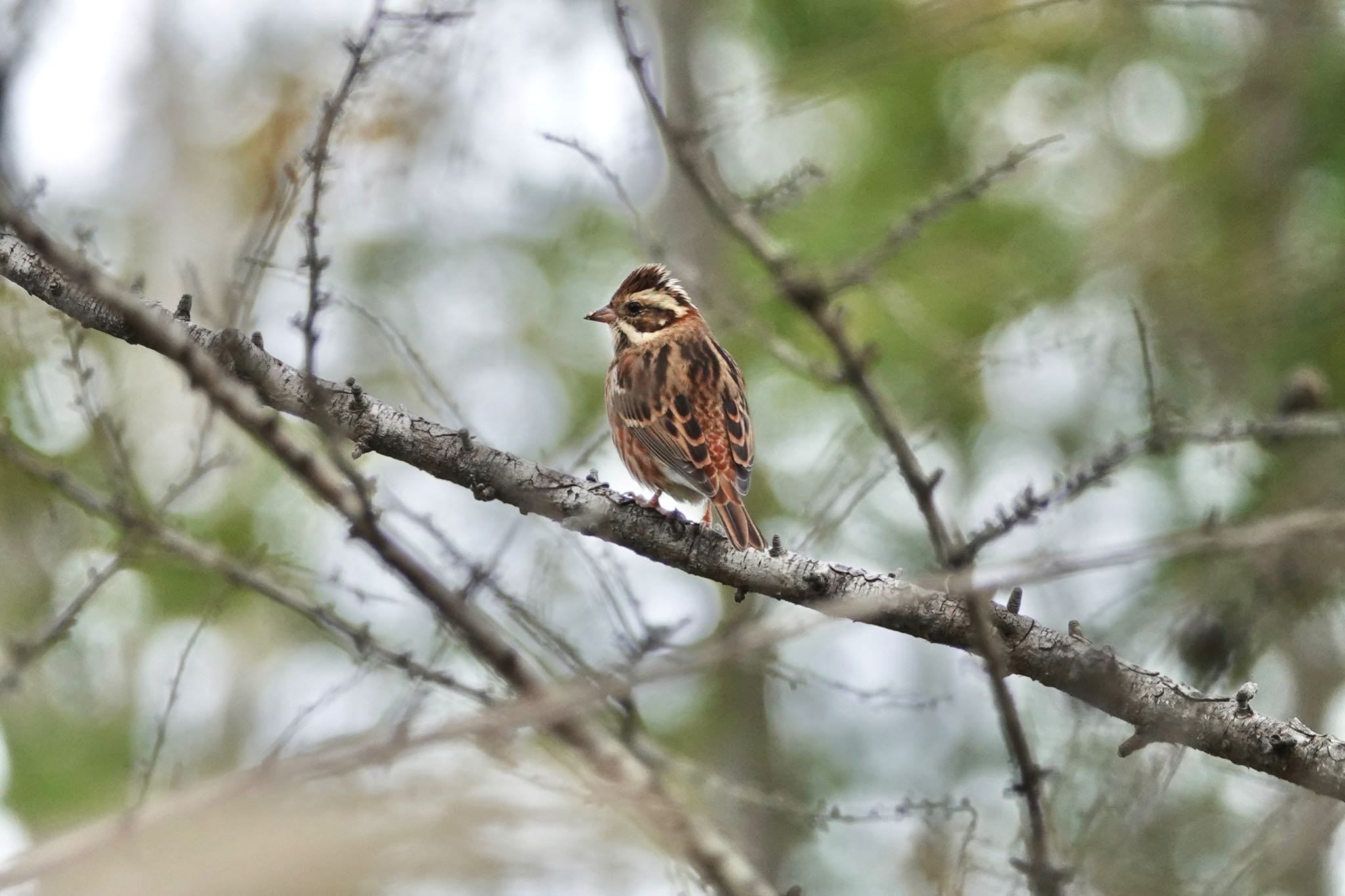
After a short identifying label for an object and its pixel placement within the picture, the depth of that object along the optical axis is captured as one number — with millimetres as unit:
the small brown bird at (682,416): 12750
